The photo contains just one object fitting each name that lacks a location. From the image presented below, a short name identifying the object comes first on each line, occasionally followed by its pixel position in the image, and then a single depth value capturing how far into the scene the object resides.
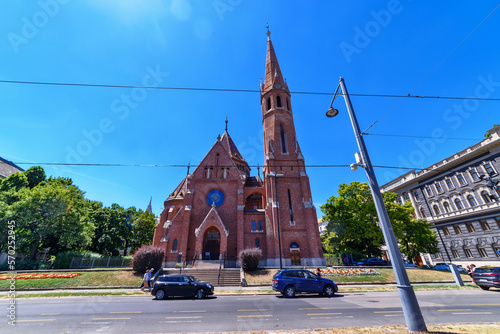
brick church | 26.09
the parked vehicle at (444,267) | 26.06
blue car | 12.27
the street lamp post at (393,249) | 5.49
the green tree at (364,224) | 28.62
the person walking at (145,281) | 15.34
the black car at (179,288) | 12.28
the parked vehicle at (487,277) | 13.87
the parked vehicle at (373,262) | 27.72
